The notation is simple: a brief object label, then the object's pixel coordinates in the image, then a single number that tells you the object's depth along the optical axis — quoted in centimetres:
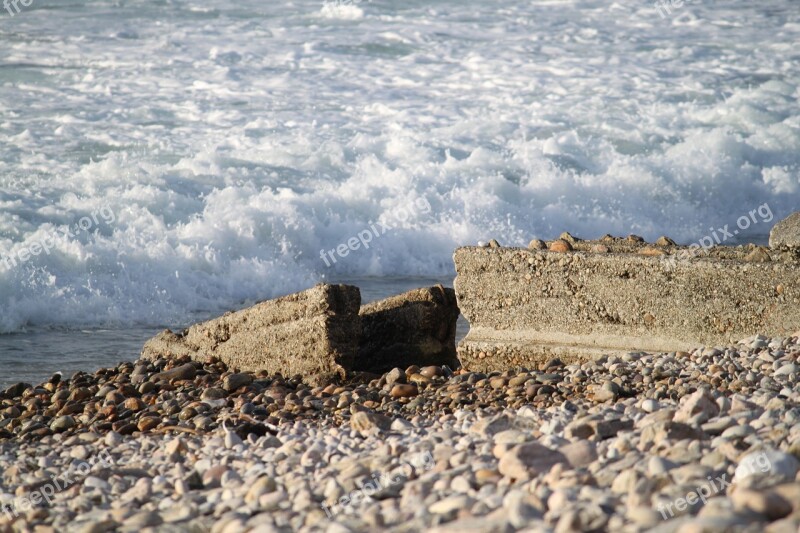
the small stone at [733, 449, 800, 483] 533
